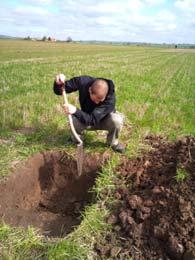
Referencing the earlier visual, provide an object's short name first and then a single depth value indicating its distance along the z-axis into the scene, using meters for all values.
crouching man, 3.32
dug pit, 3.08
